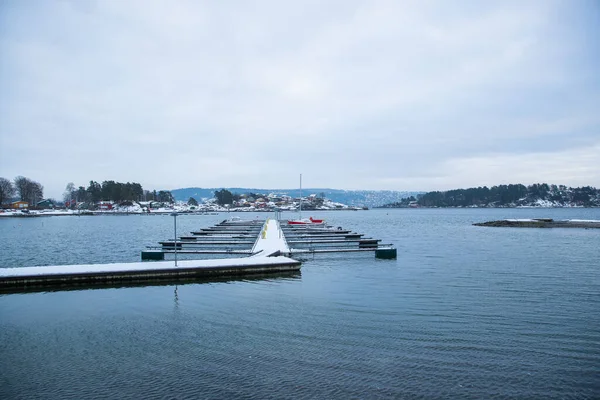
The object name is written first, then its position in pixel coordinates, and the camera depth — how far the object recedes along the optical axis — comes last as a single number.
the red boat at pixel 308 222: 61.00
